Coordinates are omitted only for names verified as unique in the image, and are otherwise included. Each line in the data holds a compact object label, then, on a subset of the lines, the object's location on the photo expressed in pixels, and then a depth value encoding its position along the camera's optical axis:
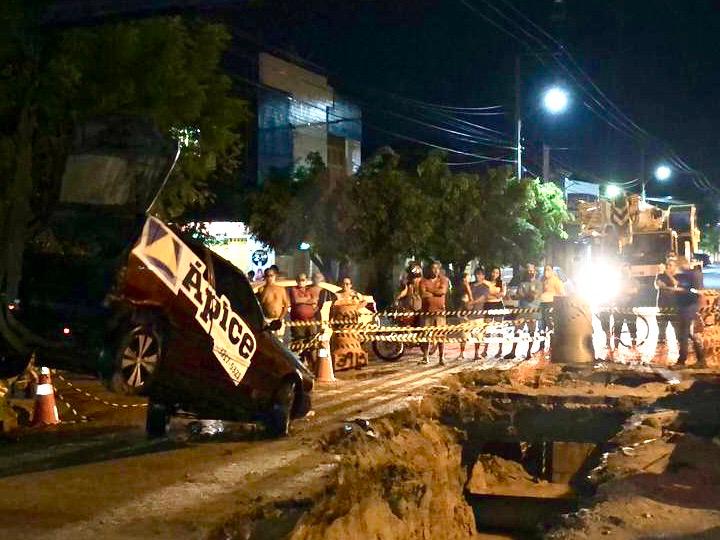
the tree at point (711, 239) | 80.69
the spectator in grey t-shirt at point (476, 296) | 18.03
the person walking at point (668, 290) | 15.32
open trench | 7.68
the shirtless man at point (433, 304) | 16.98
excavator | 24.61
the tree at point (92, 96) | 8.95
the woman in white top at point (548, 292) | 18.12
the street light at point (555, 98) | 32.69
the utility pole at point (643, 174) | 52.72
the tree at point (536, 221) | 31.18
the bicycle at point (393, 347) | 17.28
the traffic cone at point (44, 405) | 10.40
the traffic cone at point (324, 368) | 14.31
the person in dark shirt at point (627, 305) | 19.52
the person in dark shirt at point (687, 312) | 15.25
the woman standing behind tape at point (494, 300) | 18.22
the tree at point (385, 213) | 25.69
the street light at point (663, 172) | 61.71
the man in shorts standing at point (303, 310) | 14.95
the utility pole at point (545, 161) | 35.73
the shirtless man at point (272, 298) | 14.24
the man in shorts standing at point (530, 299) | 18.06
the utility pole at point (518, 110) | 30.77
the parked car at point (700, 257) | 27.70
